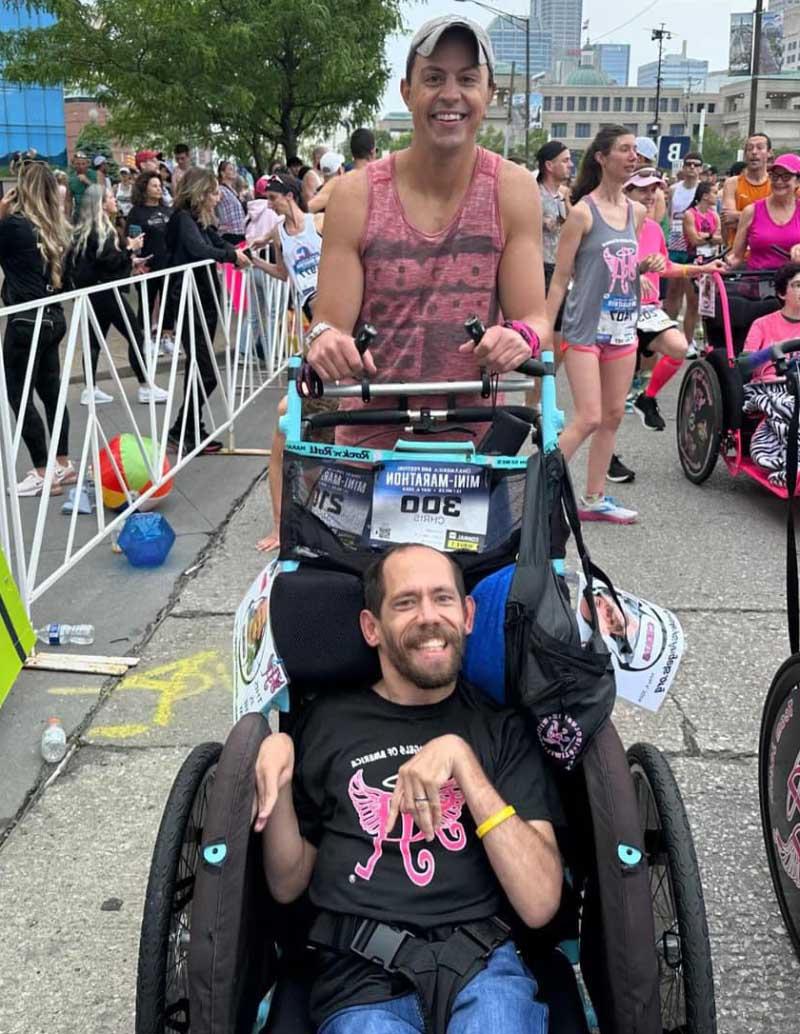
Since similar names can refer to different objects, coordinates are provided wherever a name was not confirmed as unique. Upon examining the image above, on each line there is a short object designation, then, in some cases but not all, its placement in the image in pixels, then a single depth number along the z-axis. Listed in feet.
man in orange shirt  34.12
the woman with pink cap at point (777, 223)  25.04
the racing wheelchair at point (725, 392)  20.54
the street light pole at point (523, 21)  107.59
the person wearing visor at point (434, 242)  8.61
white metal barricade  14.79
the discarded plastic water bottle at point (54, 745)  11.90
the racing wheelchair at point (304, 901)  6.07
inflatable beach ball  19.26
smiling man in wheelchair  6.50
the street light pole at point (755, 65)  87.73
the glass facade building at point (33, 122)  185.98
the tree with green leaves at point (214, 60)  51.93
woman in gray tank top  18.19
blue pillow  7.71
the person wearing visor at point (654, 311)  21.86
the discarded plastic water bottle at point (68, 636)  14.80
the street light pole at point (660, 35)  182.91
